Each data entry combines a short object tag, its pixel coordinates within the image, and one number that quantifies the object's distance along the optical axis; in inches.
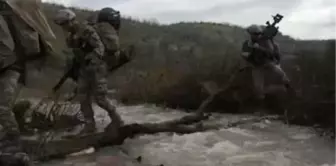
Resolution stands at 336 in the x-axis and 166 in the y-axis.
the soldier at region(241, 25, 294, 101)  368.2
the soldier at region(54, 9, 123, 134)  288.4
